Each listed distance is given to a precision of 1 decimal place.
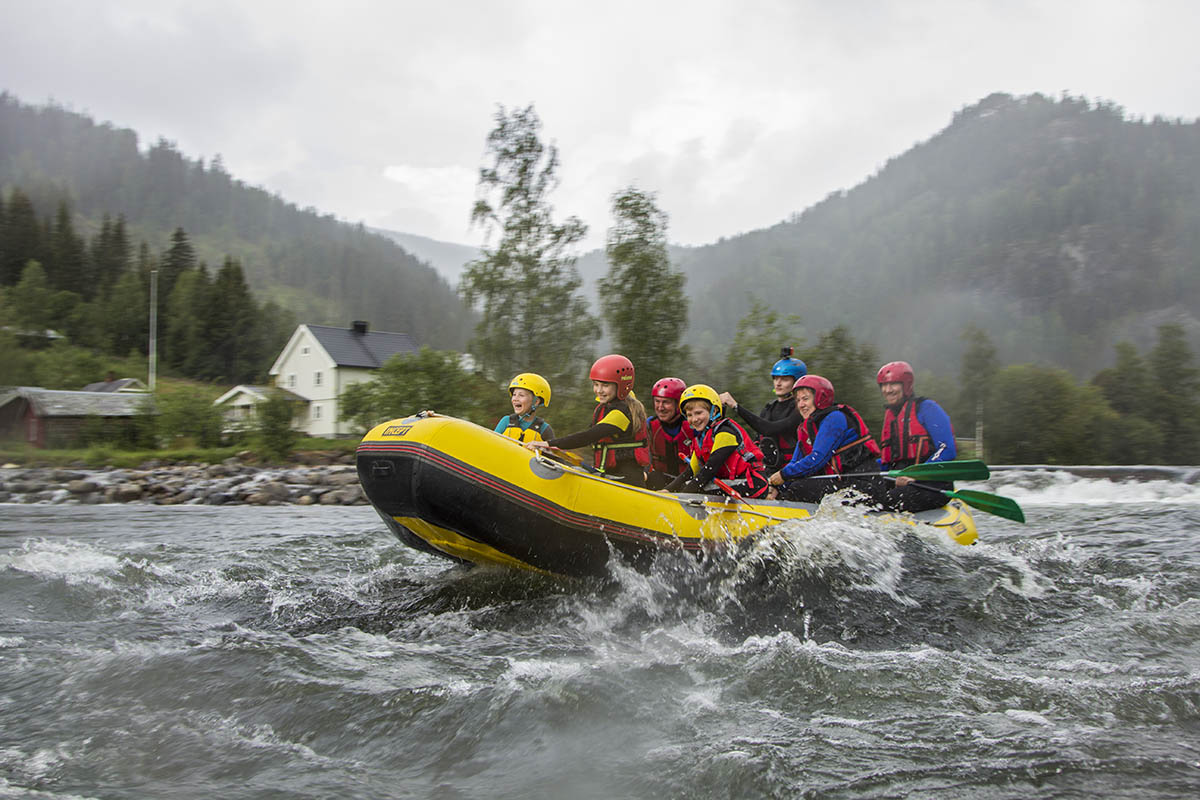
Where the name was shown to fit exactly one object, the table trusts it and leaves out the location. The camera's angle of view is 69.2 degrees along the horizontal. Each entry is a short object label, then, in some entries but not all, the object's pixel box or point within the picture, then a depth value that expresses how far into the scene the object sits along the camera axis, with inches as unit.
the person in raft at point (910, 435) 273.3
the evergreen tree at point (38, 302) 2677.2
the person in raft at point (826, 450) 269.7
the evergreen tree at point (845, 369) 1027.3
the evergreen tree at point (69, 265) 3019.2
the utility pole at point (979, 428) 1705.5
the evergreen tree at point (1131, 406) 1753.2
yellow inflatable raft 227.6
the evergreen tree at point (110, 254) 3063.5
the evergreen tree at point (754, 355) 942.4
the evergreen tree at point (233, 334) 2738.7
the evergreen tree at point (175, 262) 2933.1
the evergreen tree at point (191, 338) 2726.4
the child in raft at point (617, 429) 259.0
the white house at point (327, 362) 1830.7
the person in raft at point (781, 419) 299.1
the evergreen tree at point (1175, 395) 1835.6
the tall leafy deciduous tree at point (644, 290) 916.6
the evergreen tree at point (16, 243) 3031.5
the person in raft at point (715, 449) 249.6
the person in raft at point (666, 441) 269.7
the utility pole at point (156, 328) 2138.3
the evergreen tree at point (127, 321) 2768.2
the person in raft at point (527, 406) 268.7
